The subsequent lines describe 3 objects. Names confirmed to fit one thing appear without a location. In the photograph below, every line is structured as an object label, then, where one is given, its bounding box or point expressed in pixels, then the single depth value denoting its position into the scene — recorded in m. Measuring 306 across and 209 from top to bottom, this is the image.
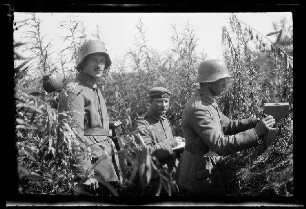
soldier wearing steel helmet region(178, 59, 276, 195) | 3.20
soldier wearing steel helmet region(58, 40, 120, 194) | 3.08
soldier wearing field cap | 3.77
